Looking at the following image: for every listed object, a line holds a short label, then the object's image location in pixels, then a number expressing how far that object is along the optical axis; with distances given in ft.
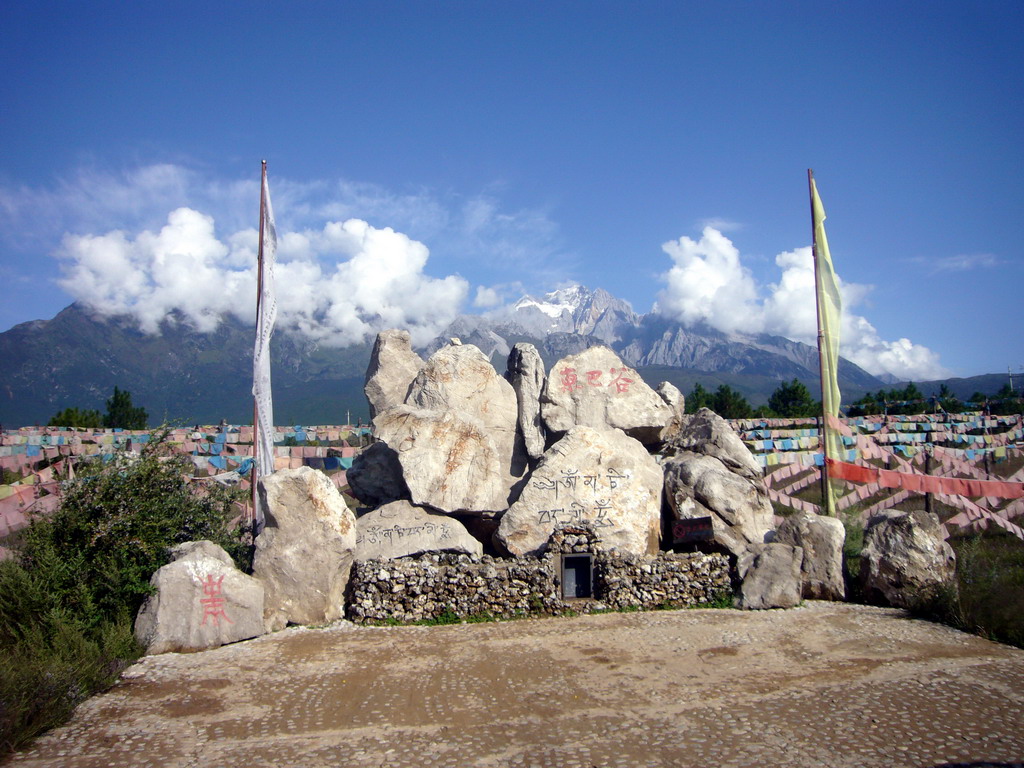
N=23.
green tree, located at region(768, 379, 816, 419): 216.74
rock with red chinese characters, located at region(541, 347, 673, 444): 59.26
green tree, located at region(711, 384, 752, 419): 204.64
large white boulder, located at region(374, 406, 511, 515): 50.60
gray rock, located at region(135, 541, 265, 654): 37.83
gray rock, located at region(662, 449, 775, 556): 50.62
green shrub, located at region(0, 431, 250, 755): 29.01
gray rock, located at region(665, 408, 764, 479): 57.00
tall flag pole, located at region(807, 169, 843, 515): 56.49
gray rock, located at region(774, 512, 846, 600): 47.24
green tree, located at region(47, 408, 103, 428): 168.25
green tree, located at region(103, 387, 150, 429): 191.26
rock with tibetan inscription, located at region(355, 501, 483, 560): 47.75
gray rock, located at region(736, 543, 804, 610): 45.19
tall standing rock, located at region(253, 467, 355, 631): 42.55
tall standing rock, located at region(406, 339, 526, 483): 59.26
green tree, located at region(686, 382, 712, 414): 214.48
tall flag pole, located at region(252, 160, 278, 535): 50.24
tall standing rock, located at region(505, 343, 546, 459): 60.34
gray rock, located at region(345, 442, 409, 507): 58.18
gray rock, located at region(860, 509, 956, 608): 44.60
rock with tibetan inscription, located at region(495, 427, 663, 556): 48.85
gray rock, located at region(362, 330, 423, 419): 64.23
